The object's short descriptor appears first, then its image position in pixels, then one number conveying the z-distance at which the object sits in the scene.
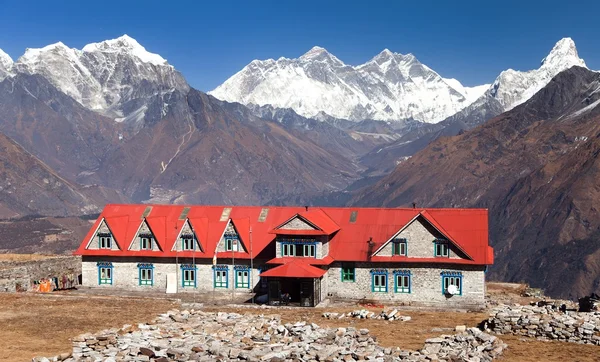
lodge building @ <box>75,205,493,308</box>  71.75
